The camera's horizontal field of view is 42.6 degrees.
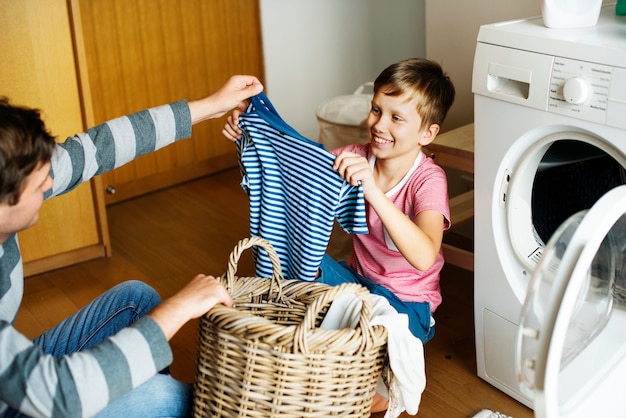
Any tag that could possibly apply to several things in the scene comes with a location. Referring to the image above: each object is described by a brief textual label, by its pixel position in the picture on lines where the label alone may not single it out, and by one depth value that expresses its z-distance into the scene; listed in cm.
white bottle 165
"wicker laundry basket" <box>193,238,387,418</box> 136
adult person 121
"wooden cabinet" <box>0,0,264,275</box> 240
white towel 146
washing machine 130
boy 180
